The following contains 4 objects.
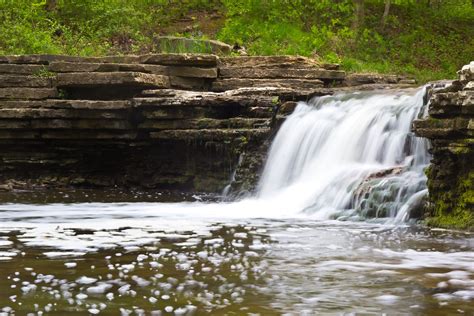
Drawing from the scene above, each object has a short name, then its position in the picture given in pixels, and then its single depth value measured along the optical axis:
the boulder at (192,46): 21.31
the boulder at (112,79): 16.61
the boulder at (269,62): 18.72
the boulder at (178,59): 17.69
